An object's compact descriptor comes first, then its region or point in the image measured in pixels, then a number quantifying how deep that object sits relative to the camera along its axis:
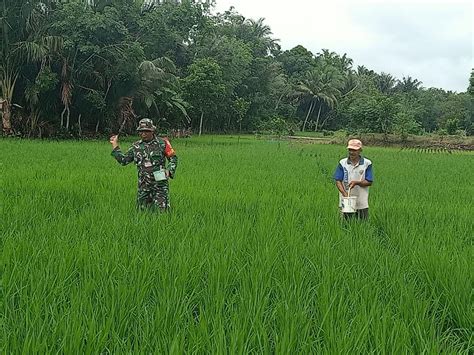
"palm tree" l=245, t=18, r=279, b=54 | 45.29
